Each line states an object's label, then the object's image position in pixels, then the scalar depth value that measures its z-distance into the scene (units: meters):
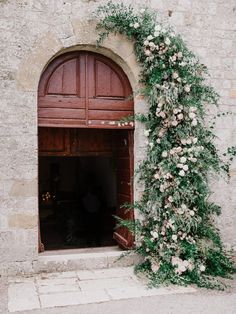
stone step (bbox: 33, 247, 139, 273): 5.20
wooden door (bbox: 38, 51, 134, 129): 5.42
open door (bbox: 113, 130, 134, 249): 5.73
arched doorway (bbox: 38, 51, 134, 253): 5.45
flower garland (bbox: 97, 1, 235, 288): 5.26
